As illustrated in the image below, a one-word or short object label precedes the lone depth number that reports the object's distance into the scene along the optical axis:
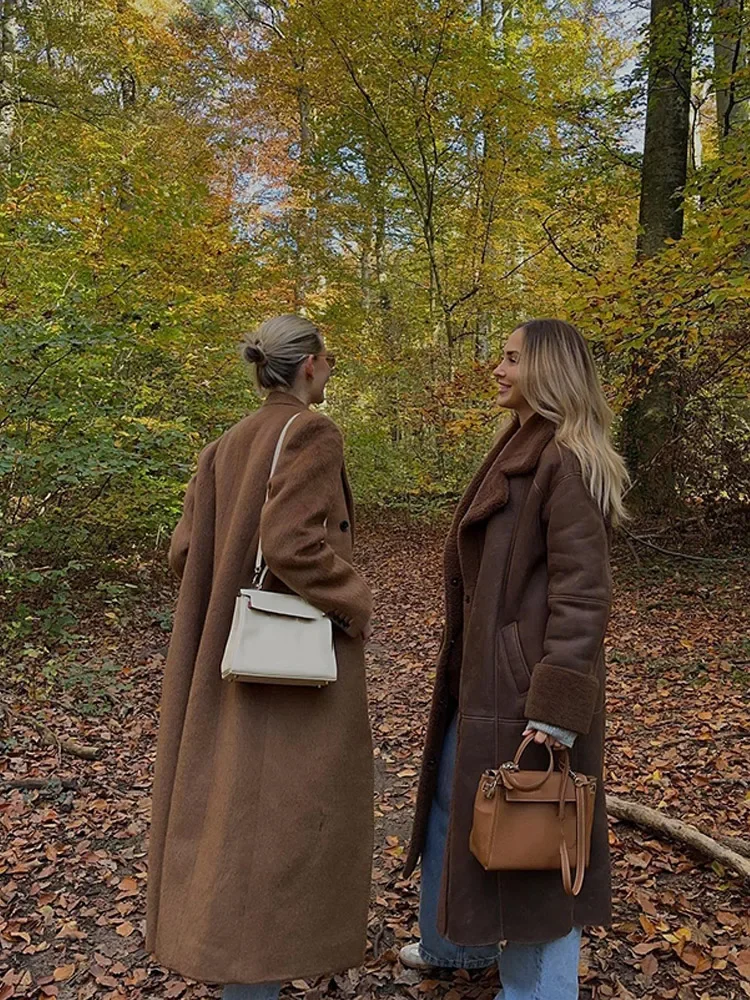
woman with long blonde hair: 1.96
